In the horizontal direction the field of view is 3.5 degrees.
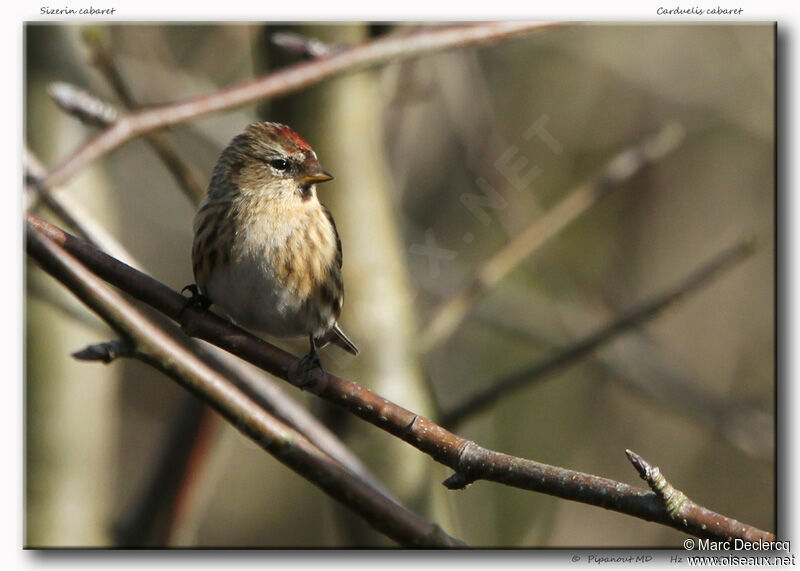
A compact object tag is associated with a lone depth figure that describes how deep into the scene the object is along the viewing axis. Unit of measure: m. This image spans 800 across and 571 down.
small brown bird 5.10
